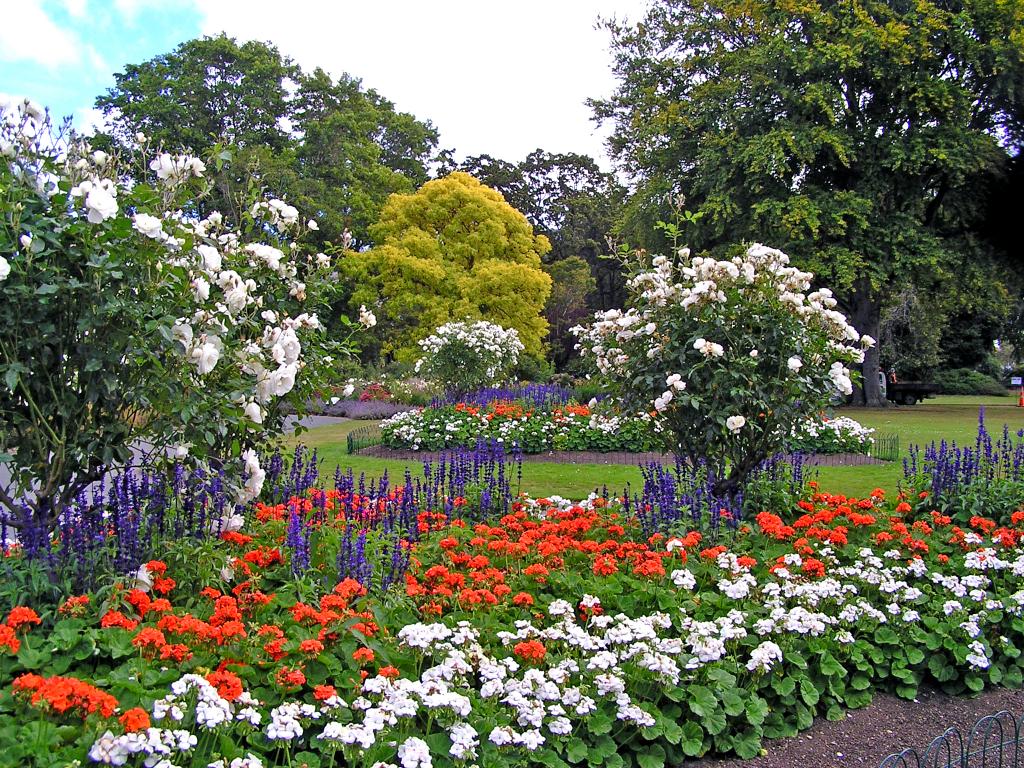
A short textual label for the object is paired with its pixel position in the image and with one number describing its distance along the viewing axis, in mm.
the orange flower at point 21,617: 2721
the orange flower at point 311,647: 2801
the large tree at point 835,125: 20062
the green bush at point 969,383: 36969
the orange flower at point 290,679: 2709
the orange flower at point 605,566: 4121
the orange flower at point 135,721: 2172
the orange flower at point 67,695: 2268
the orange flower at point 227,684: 2506
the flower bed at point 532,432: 11938
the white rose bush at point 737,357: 5816
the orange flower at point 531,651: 3166
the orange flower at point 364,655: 2891
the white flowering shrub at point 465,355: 16125
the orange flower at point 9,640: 2602
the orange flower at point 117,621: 2904
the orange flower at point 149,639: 2760
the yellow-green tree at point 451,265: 25656
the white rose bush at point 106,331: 3285
